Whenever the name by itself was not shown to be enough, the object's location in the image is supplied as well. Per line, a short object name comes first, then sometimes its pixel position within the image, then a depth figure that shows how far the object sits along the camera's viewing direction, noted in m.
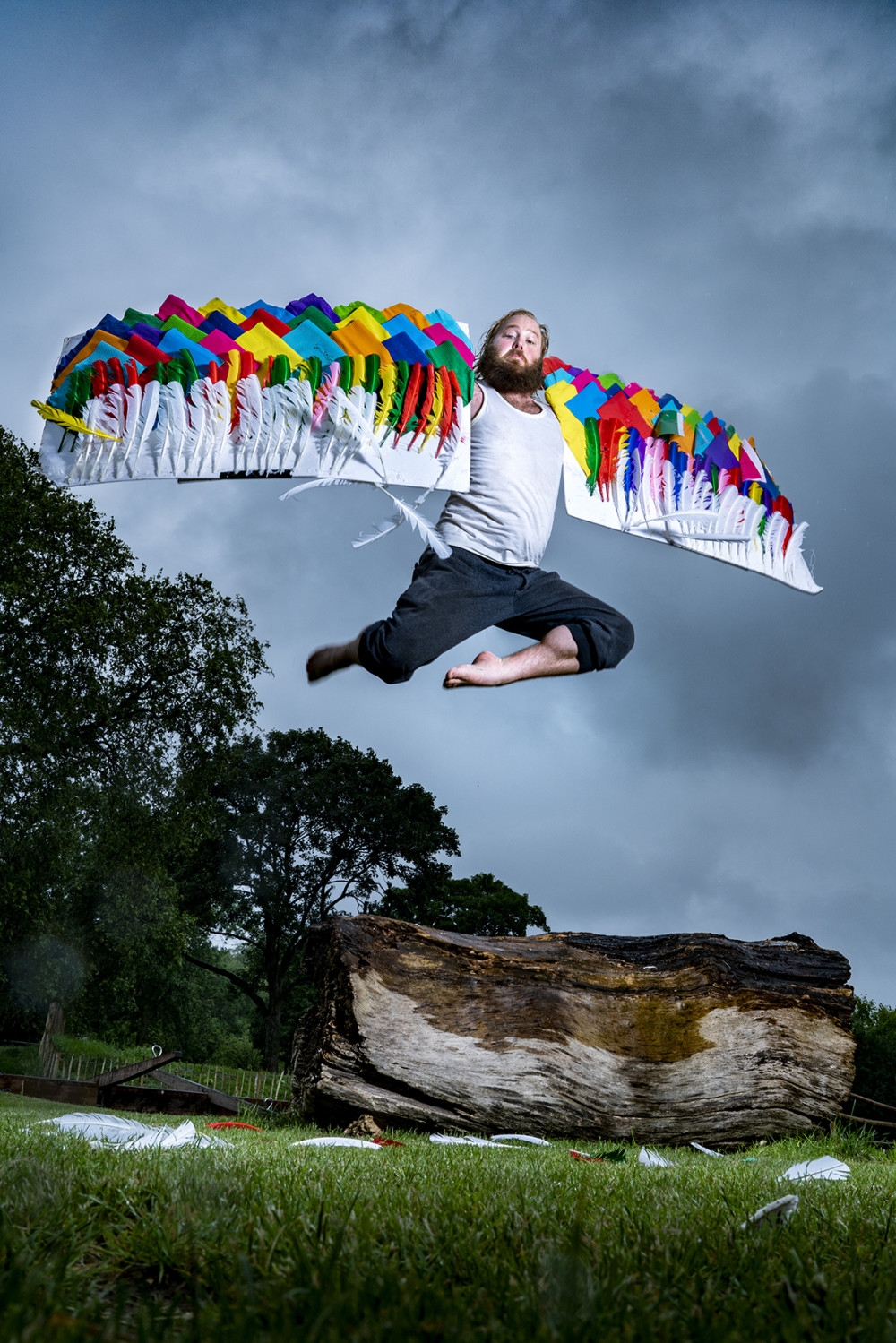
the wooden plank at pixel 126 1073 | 6.89
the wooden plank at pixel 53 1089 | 7.00
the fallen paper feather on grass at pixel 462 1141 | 3.94
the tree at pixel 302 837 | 16.33
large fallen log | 4.80
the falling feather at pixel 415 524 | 3.92
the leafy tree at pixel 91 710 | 11.21
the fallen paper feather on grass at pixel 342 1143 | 3.30
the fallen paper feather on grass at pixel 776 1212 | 1.54
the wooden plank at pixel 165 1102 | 6.33
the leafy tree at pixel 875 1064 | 10.55
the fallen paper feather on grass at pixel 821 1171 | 2.76
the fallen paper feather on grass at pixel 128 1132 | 2.75
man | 3.75
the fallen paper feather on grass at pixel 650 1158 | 3.40
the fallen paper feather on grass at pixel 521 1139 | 4.36
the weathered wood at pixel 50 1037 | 13.95
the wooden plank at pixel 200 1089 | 6.18
